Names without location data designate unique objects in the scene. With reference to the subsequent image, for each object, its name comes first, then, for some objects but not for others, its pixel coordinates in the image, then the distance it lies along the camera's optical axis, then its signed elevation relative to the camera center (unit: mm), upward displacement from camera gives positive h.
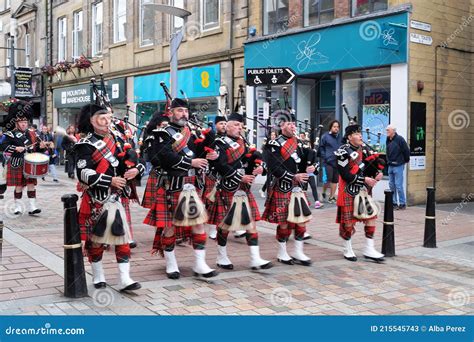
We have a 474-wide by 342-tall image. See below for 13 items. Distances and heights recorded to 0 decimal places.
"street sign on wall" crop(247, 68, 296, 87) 9672 +1386
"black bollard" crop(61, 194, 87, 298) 5082 -972
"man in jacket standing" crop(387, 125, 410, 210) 11633 -171
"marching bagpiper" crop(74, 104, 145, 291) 5152 -385
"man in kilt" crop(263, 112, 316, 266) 6613 -387
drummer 10047 +87
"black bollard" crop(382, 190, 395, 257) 7289 -1013
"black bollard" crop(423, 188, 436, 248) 7965 -1031
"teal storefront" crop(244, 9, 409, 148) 12266 +2077
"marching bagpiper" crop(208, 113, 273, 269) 6227 -489
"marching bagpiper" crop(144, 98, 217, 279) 5816 -357
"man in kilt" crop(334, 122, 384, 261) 6836 -402
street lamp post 10602 +2209
